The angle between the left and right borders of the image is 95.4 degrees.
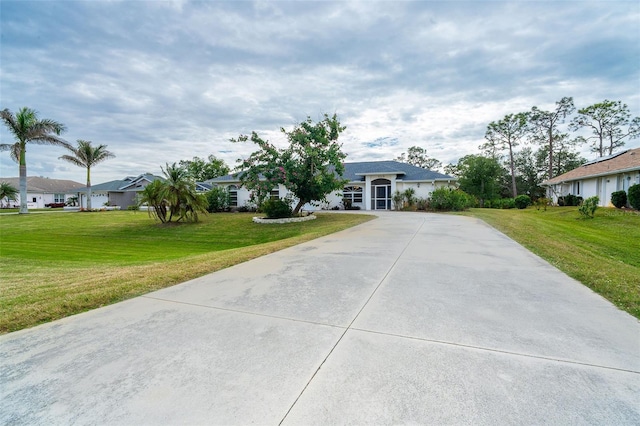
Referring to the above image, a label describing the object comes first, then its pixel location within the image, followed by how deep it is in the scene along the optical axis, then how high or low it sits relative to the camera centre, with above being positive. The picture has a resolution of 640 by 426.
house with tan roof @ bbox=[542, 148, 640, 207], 19.10 +2.15
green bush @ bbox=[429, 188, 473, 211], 21.94 +0.44
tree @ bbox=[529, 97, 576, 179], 37.53 +11.39
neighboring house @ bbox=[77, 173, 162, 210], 41.19 +2.44
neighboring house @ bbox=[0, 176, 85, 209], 49.56 +3.22
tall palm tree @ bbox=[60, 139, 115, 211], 34.25 +6.26
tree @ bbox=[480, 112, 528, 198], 41.06 +10.54
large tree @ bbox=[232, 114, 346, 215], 17.92 +2.92
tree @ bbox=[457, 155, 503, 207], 35.06 +3.46
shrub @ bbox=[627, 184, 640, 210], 16.27 +0.47
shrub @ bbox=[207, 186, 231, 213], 27.36 +0.71
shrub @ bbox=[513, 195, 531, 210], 29.59 +0.33
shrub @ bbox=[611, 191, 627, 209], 18.12 +0.34
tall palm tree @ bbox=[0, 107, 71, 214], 28.09 +7.60
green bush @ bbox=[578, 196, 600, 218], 16.31 -0.13
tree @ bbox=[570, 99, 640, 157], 33.19 +9.90
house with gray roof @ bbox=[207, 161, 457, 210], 25.17 +1.95
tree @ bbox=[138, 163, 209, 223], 20.02 +0.87
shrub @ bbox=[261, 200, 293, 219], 19.53 -0.13
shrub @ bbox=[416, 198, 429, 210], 23.61 +0.16
